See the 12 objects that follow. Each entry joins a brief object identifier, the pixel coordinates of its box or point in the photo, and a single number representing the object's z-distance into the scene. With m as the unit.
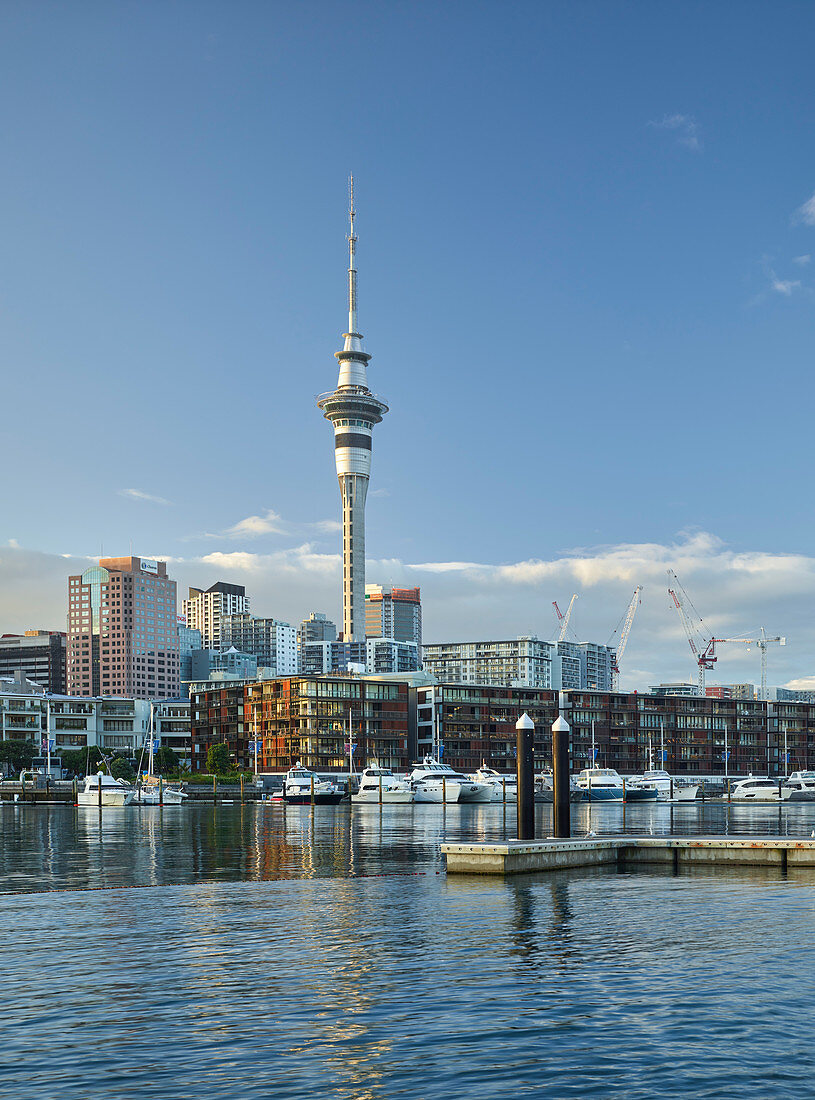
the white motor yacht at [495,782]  173.50
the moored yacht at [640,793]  196.00
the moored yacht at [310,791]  162.75
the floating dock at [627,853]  50.97
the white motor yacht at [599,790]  196.50
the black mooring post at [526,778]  54.56
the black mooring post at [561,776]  56.84
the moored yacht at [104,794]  165.50
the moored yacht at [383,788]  168.62
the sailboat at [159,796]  166.75
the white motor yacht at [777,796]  194.12
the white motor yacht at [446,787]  169.00
